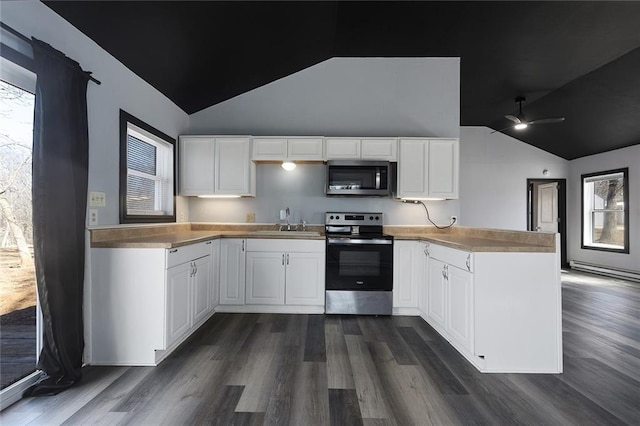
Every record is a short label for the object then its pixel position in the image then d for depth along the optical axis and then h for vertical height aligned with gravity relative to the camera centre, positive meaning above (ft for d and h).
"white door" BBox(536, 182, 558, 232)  21.34 +0.71
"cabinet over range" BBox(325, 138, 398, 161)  11.56 +2.64
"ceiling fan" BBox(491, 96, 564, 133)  13.93 +4.74
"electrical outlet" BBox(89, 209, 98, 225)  7.19 -0.04
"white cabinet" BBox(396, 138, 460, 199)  11.59 +1.93
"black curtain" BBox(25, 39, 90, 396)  5.78 +0.04
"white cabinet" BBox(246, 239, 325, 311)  10.66 -2.09
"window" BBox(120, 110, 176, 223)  8.57 +1.45
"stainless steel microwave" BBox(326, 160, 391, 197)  11.53 +1.44
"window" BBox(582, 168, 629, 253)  18.10 +0.40
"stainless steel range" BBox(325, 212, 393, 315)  10.57 -2.11
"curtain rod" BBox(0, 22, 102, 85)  5.20 +3.29
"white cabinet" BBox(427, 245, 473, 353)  7.34 -2.22
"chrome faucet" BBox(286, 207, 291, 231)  12.41 -0.20
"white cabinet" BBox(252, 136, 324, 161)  11.57 +2.64
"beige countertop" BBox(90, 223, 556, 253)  7.05 -0.65
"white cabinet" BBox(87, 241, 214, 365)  7.02 -2.13
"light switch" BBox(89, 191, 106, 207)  7.25 +0.40
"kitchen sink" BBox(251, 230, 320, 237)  10.78 -0.64
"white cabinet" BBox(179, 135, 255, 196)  11.66 +1.95
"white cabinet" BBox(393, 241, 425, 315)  10.71 -2.16
